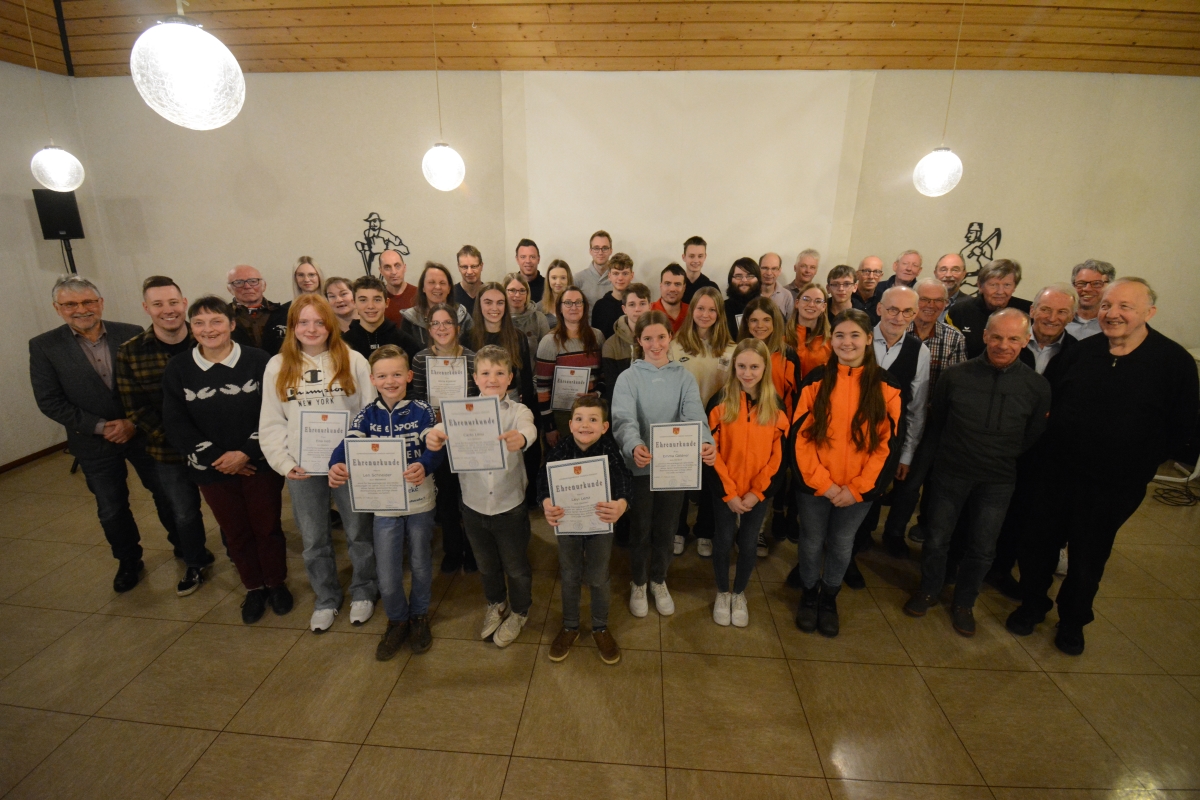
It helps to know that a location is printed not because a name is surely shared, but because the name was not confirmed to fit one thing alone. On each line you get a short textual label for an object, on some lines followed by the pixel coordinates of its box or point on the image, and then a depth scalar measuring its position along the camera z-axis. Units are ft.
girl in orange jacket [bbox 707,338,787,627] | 7.97
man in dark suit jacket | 9.17
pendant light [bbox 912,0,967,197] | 14.20
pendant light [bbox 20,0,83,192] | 14.17
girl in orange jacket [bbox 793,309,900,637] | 7.78
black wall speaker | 15.57
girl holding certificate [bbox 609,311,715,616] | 8.14
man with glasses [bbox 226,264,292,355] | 11.10
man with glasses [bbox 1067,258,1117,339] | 10.42
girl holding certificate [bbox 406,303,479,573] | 9.23
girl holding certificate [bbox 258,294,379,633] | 7.79
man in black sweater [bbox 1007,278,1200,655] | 7.59
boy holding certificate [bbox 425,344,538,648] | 7.47
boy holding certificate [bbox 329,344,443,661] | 7.57
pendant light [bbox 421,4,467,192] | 14.53
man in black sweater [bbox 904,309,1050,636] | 8.02
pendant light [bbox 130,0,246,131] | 6.73
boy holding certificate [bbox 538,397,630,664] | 7.27
